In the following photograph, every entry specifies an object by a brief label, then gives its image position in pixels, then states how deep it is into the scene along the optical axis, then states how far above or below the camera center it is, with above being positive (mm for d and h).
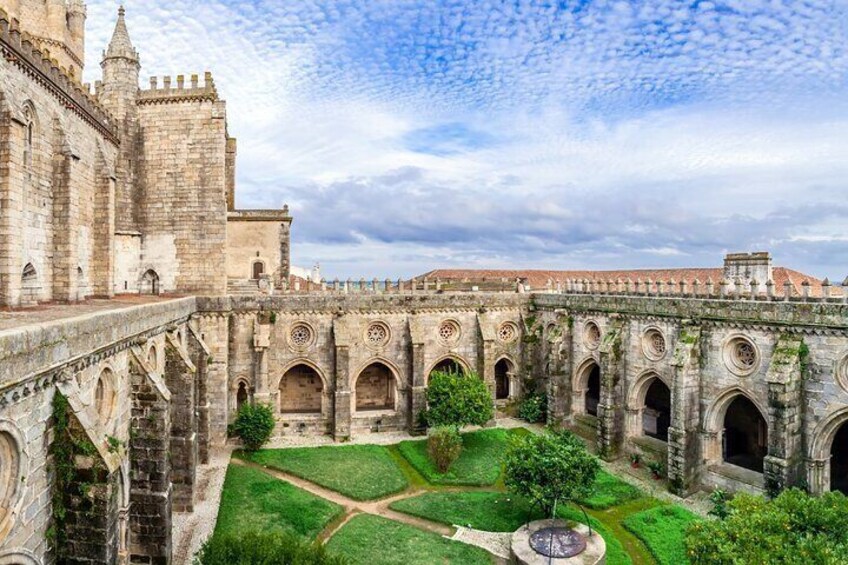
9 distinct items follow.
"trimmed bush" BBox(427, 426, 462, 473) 25047 -7446
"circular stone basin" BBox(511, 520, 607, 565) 16828 -8190
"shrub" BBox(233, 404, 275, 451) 26594 -6813
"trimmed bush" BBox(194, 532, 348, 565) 10648 -5169
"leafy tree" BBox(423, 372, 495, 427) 27188 -5808
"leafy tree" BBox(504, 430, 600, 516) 18859 -6380
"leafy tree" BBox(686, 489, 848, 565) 10375 -4942
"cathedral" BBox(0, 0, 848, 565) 10766 -2172
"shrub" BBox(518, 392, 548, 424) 32062 -7218
